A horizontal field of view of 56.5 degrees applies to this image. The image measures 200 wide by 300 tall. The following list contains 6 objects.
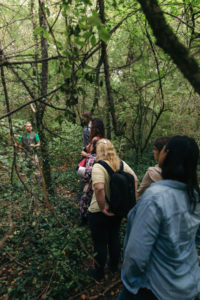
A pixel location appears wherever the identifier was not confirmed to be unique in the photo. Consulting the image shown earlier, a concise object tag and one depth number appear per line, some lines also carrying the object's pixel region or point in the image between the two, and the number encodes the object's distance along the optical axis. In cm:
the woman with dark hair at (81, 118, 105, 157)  342
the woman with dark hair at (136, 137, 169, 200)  237
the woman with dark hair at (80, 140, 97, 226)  316
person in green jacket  598
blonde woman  235
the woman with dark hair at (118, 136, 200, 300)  123
